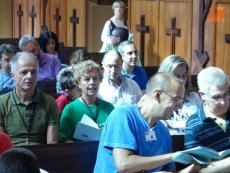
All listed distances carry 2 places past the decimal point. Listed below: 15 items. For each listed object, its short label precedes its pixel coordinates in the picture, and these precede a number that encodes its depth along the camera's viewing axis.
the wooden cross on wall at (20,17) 16.81
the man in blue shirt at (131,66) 7.42
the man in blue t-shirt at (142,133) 3.62
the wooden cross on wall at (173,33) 10.90
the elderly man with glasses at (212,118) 4.30
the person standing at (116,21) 11.07
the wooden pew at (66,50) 10.51
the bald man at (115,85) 6.37
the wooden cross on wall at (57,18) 14.59
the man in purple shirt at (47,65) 8.40
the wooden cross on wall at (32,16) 15.90
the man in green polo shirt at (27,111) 4.86
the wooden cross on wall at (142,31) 11.70
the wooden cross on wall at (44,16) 15.15
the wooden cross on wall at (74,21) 14.04
